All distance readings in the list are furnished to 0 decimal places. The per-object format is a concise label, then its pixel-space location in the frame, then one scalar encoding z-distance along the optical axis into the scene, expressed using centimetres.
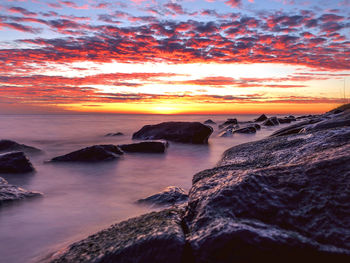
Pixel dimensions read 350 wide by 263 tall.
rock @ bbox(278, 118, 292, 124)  2664
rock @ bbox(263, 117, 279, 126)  2185
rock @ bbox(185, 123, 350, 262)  172
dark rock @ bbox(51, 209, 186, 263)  186
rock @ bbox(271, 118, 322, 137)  734
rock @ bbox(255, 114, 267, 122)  3165
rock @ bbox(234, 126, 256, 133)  1603
